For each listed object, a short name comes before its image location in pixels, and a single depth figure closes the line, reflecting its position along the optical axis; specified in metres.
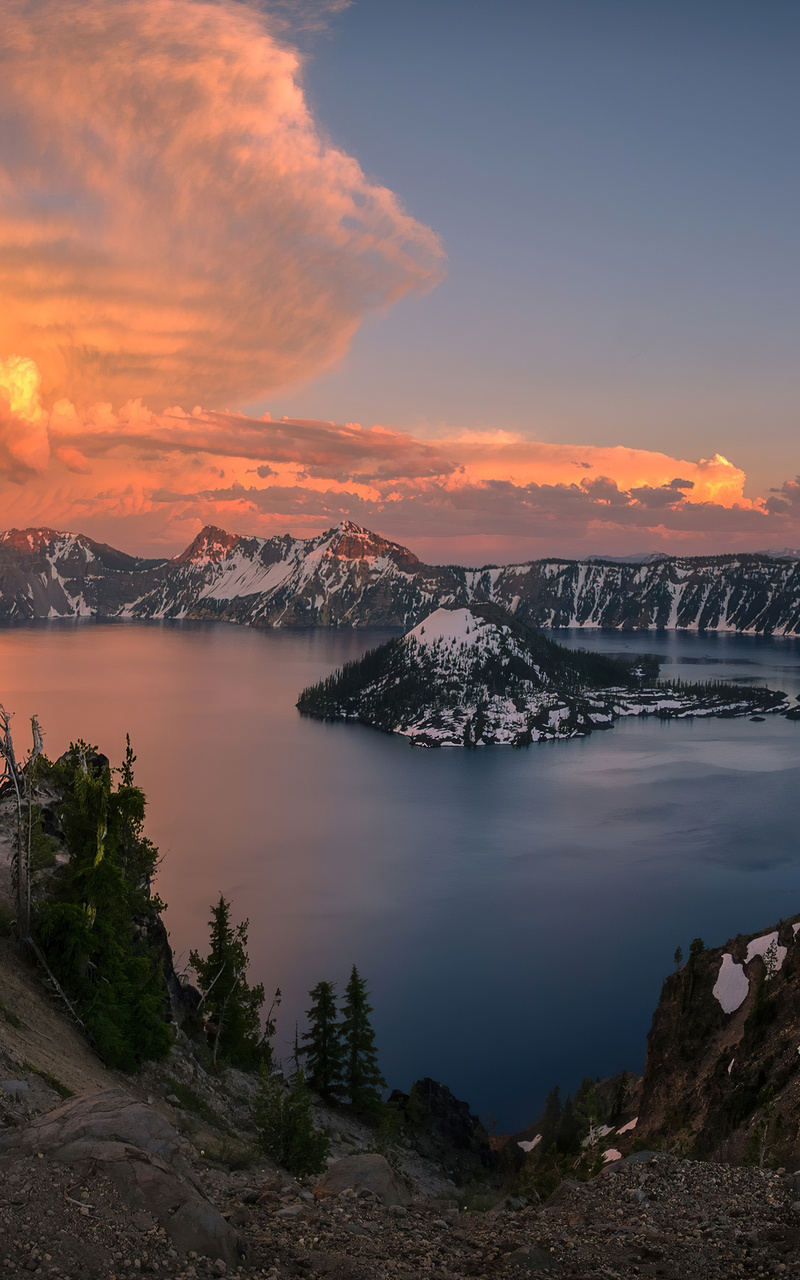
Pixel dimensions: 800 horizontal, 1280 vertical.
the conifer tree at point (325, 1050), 52.12
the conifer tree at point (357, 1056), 51.12
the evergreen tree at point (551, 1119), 56.71
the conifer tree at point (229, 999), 46.91
